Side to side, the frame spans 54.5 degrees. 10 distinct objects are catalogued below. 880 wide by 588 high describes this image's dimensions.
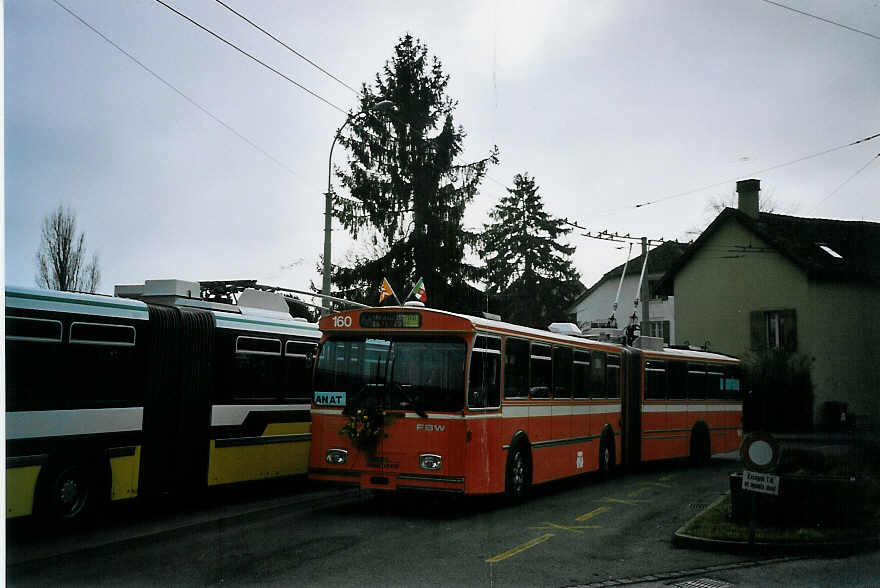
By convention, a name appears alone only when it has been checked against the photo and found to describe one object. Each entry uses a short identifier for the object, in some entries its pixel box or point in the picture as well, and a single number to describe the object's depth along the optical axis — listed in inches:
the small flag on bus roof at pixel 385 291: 727.1
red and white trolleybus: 438.3
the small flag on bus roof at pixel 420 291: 796.0
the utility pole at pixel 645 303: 1197.1
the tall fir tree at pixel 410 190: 791.7
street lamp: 734.5
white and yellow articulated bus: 357.4
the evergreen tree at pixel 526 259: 1131.3
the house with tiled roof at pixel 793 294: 837.8
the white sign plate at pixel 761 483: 352.8
